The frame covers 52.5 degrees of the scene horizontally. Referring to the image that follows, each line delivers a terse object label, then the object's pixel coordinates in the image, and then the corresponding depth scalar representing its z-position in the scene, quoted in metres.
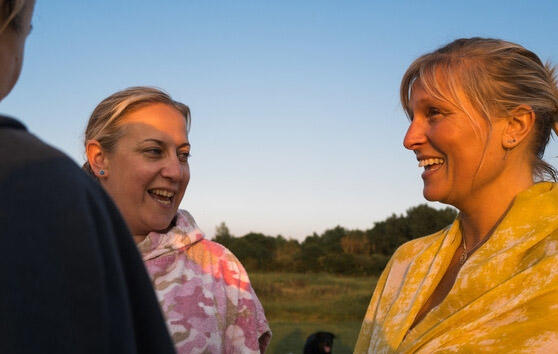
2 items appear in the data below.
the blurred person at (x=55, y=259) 0.72
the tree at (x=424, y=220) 30.16
